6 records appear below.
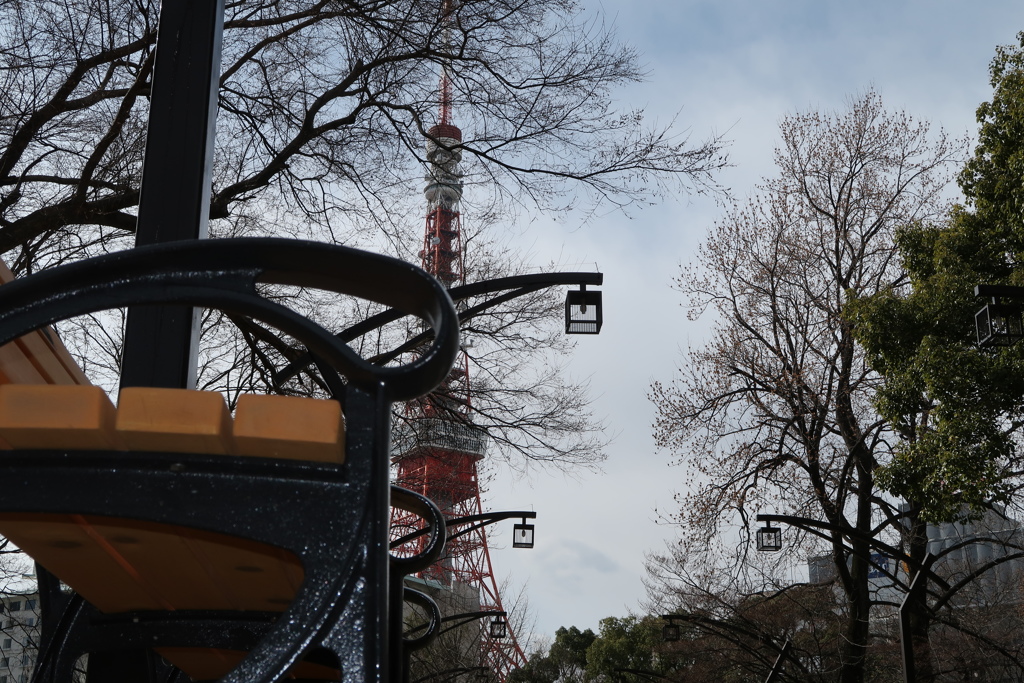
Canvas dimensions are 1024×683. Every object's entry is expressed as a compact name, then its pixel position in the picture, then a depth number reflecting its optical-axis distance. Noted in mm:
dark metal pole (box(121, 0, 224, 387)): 2031
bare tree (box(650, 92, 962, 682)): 16859
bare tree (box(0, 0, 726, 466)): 6078
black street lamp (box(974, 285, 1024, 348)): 9141
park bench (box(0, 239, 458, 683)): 1084
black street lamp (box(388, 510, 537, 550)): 11364
